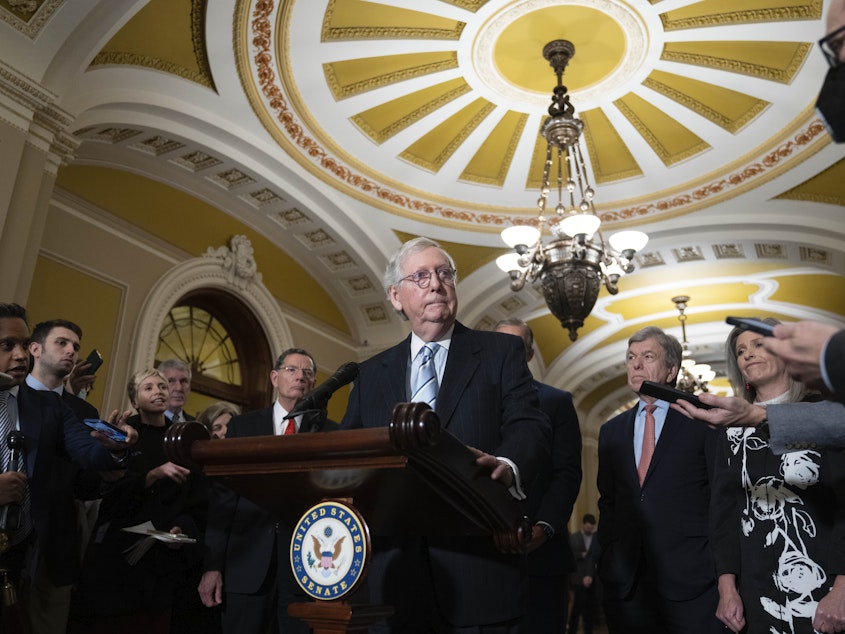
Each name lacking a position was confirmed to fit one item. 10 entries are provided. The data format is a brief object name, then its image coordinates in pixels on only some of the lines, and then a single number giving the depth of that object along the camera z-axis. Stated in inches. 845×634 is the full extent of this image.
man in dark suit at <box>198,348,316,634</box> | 100.0
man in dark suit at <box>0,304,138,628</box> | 89.2
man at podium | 54.9
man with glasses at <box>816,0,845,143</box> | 50.1
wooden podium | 44.0
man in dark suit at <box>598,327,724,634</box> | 98.4
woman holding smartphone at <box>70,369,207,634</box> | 111.6
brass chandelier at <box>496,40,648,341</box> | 217.6
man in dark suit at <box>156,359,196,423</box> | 160.6
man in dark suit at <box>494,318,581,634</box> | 98.3
